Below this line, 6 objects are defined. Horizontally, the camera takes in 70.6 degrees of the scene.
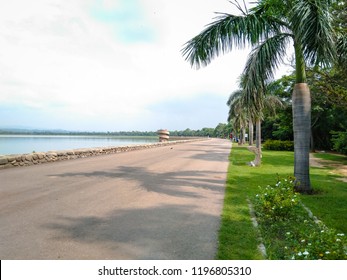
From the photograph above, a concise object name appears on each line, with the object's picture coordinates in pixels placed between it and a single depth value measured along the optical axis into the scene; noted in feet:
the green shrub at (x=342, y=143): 57.57
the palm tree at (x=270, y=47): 20.92
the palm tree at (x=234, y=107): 100.20
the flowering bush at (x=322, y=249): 9.46
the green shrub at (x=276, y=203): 16.11
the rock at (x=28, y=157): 37.64
